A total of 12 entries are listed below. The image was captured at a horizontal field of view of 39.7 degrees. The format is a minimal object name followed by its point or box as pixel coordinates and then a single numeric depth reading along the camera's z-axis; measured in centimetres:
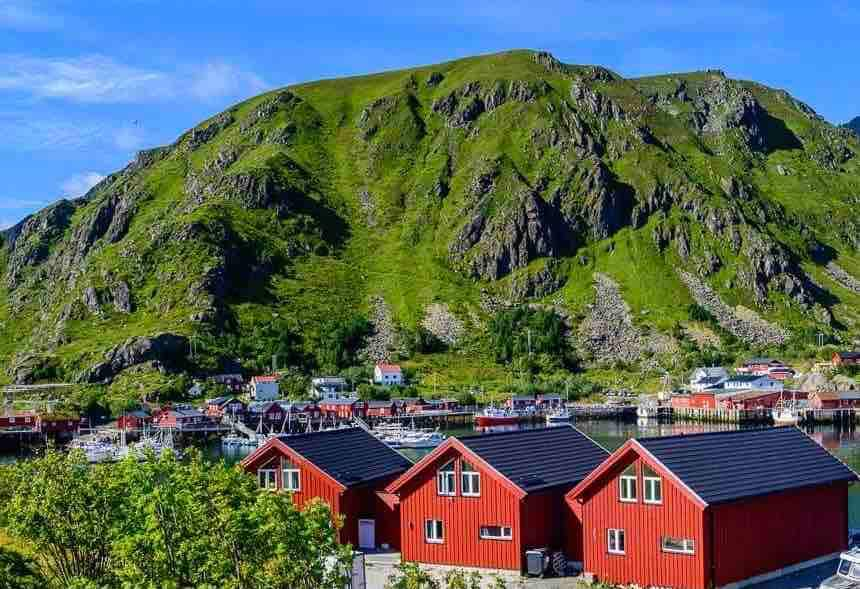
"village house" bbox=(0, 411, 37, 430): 15788
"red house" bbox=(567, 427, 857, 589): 3859
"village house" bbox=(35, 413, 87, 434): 15738
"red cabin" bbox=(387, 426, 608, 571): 4278
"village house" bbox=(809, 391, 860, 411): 16088
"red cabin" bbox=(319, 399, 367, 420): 17512
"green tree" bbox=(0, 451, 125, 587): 3538
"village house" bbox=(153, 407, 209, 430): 16225
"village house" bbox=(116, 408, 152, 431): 16127
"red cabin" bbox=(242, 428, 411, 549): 4784
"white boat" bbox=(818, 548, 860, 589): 3722
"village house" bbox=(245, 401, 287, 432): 16750
